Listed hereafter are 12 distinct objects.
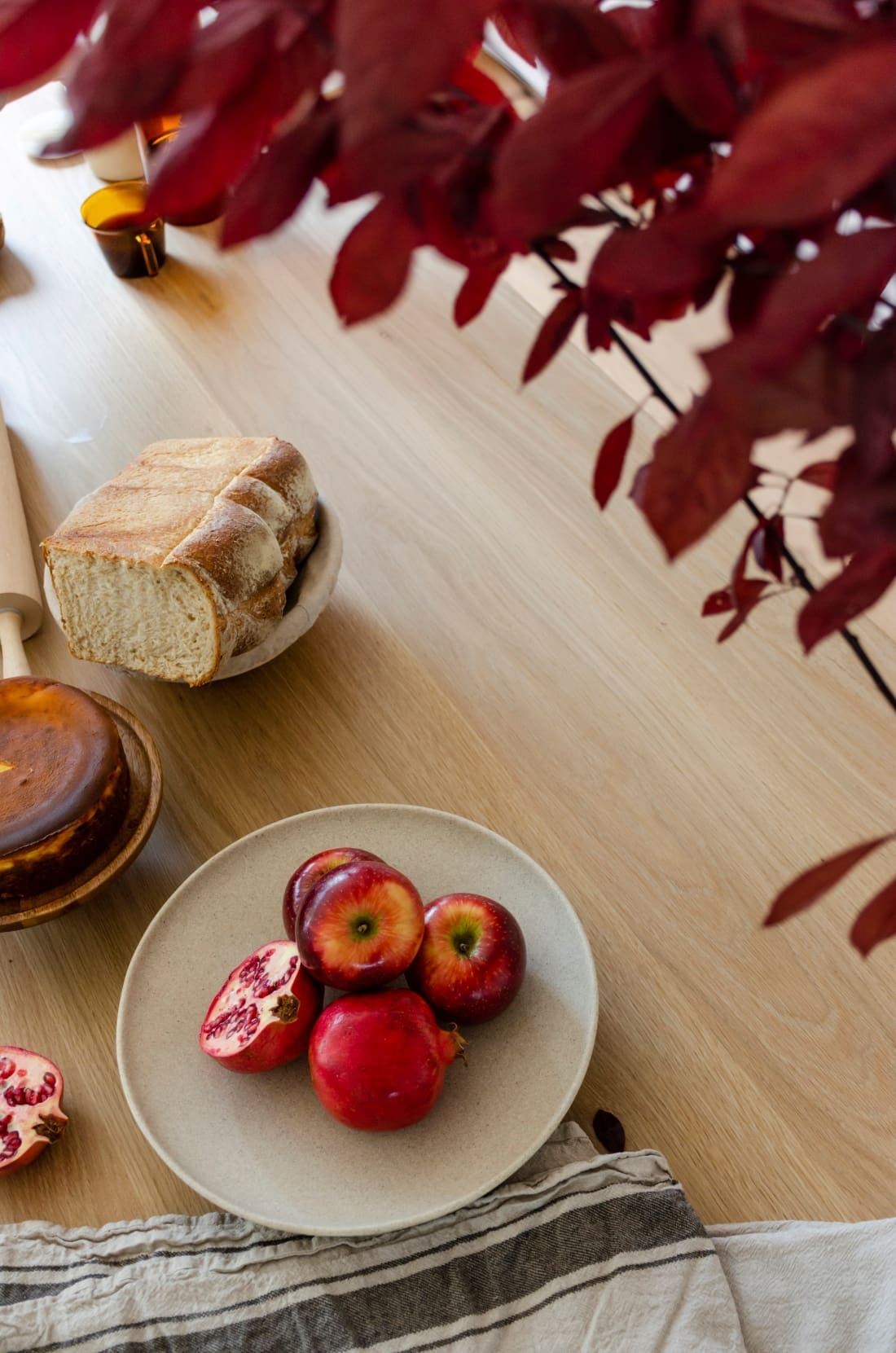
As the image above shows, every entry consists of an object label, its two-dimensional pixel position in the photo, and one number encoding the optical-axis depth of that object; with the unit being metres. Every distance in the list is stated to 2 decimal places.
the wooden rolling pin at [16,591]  0.95
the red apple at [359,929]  0.69
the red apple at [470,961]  0.71
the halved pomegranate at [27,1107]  0.71
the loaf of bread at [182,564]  0.88
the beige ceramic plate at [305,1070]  0.67
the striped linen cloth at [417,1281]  0.64
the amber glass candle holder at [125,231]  1.34
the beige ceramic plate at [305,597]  0.93
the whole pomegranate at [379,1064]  0.66
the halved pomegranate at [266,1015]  0.70
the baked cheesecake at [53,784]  0.77
